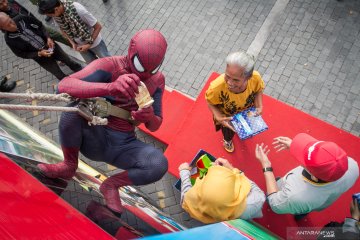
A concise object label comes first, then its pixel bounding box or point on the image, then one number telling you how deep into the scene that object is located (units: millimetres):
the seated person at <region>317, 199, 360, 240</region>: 2428
